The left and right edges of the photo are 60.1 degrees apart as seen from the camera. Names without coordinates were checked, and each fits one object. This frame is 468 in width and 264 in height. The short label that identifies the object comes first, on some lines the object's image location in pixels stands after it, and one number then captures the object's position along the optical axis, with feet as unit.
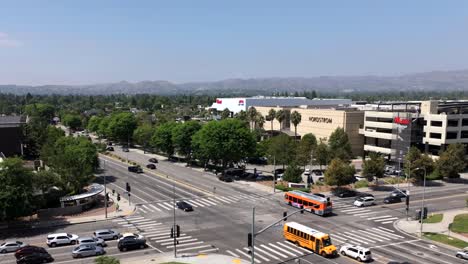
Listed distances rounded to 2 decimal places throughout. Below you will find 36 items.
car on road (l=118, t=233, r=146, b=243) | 150.46
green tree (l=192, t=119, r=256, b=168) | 287.89
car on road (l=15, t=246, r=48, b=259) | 135.54
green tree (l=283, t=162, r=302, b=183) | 257.34
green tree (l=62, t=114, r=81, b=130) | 631.97
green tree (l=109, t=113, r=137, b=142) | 467.52
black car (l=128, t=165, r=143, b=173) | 309.49
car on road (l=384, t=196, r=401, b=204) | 222.48
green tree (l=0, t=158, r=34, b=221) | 162.71
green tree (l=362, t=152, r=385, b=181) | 253.85
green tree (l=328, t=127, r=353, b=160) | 292.61
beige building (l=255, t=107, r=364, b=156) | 390.62
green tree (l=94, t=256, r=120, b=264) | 100.62
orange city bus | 193.31
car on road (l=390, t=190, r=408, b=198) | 227.90
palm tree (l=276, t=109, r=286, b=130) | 452.76
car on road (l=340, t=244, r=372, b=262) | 137.69
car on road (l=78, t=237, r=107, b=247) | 147.57
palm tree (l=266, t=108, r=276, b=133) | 460.14
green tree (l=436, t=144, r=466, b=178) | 276.62
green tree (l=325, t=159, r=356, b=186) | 236.84
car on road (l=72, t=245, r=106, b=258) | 140.15
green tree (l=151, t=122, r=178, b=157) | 367.04
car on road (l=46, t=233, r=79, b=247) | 151.94
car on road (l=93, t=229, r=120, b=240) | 158.40
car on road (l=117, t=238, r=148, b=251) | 146.92
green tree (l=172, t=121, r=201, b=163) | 340.18
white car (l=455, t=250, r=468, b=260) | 142.02
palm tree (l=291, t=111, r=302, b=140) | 415.64
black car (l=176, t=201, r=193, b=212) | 204.23
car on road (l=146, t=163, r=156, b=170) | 327.22
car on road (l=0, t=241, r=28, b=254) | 145.48
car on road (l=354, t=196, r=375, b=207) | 215.51
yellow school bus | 143.64
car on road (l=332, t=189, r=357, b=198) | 236.49
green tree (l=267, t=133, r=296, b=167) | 295.48
